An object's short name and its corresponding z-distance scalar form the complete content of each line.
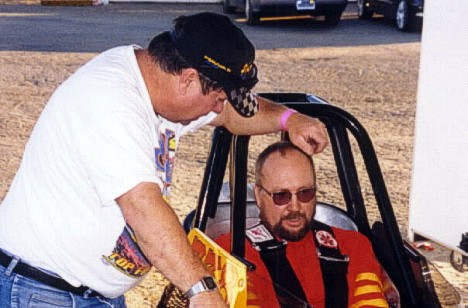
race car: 3.20
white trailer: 5.10
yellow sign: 2.66
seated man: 3.38
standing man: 2.27
